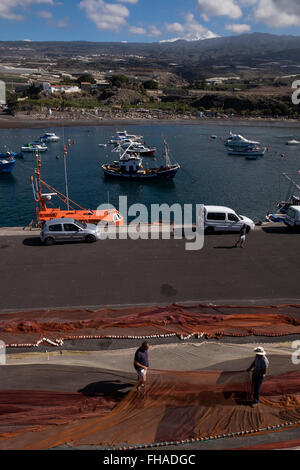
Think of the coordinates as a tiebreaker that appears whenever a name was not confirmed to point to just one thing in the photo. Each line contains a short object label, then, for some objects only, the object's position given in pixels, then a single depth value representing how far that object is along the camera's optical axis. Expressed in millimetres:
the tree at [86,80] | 175500
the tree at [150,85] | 167375
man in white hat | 8873
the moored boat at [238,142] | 77438
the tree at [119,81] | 152875
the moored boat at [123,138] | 76338
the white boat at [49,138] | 79875
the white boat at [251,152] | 71950
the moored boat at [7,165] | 54281
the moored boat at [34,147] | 69500
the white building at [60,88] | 141000
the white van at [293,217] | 21734
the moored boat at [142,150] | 68875
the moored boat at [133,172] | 52500
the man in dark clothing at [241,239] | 19155
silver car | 19438
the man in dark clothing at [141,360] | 9242
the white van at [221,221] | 21438
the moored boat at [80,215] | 23719
